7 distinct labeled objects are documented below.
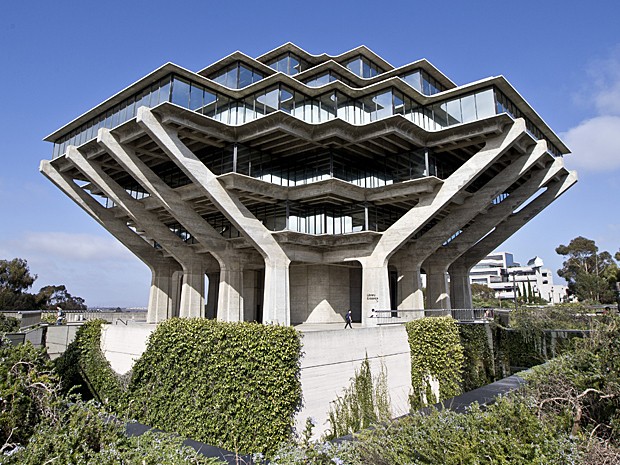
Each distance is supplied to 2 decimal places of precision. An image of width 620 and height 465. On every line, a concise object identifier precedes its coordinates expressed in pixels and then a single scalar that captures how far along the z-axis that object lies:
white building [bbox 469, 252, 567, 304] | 107.59
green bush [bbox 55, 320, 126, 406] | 19.59
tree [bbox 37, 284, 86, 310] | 57.97
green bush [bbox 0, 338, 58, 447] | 7.17
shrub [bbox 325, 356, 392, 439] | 15.98
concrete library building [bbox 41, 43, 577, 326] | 26.00
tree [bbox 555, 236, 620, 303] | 64.88
